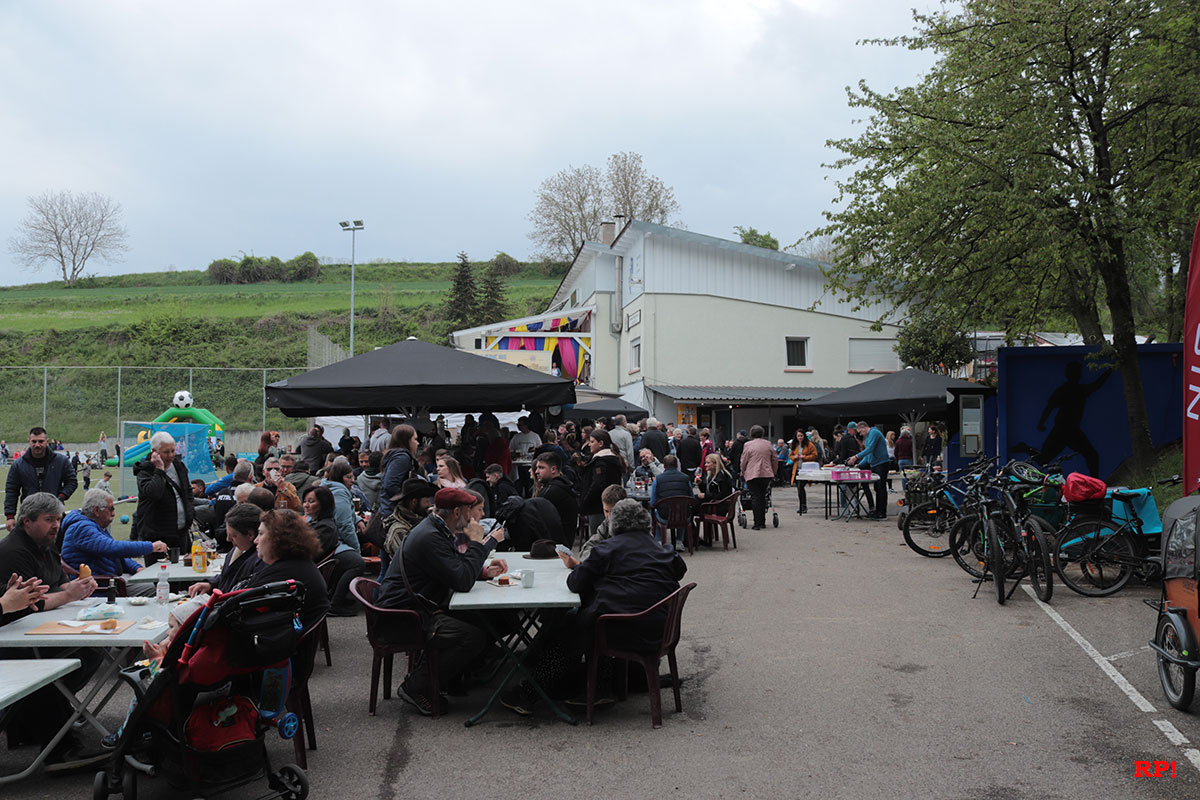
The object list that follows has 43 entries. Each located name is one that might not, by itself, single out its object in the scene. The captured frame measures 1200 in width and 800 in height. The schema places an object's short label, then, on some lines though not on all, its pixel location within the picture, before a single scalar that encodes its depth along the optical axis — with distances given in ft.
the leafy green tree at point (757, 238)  200.62
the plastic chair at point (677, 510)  39.60
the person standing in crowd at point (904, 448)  75.20
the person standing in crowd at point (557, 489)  28.94
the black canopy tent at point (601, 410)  67.62
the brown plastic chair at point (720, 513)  41.98
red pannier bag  29.27
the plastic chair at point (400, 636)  17.94
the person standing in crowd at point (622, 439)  45.55
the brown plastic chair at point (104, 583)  18.52
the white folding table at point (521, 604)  17.25
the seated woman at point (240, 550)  16.25
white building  97.76
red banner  23.36
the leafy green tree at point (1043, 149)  38.52
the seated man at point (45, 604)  15.85
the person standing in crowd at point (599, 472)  34.42
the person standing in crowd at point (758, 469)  48.57
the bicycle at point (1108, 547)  28.84
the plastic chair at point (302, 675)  14.98
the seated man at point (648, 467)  46.96
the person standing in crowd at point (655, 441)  48.08
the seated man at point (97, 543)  20.59
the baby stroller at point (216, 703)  12.79
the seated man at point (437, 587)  18.07
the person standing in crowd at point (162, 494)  26.32
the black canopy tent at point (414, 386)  31.99
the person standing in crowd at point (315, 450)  43.73
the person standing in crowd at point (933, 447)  68.49
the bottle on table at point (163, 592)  17.63
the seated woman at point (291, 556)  15.24
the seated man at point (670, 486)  40.01
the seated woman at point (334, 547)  23.82
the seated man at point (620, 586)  17.57
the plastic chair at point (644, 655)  17.46
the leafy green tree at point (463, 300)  220.64
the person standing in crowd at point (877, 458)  52.80
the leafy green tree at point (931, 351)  98.58
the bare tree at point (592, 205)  169.17
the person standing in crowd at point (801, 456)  59.31
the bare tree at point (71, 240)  240.53
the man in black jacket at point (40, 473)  32.94
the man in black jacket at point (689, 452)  55.06
